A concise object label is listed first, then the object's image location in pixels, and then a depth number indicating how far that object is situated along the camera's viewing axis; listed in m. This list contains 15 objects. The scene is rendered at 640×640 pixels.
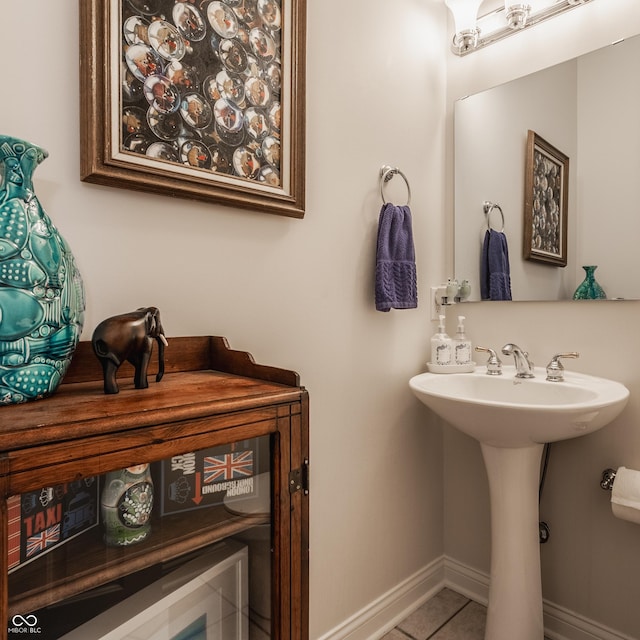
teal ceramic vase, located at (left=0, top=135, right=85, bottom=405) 0.67
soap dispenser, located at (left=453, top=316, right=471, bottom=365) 1.61
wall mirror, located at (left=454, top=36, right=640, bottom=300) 1.36
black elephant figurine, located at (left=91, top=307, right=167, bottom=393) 0.75
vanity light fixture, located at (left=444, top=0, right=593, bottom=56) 1.52
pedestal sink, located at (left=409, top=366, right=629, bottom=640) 1.28
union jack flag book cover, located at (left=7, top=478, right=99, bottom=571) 0.56
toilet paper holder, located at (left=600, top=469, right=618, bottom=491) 1.37
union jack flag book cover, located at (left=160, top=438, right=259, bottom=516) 0.70
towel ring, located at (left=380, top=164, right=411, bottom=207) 1.53
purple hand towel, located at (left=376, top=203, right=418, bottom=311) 1.45
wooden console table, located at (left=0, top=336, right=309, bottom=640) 0.56
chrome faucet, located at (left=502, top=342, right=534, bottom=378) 1.46
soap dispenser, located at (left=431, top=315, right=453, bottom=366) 1.62
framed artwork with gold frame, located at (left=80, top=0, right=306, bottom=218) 0.91
